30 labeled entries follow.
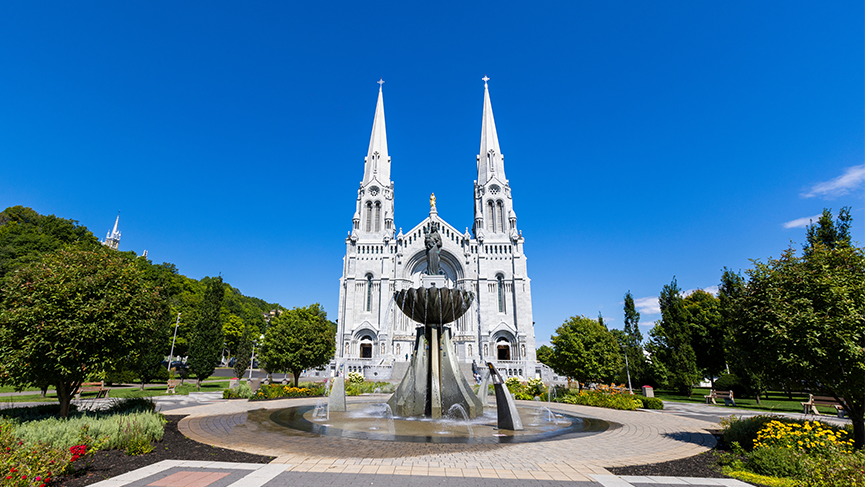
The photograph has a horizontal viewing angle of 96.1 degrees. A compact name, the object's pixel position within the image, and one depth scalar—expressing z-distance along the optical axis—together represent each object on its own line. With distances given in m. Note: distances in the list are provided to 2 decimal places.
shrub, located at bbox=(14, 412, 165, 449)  7.08
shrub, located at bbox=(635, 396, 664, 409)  17.98
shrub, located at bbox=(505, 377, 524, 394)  24.78
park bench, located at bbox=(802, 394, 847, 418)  16.08
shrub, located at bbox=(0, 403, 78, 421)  9.55
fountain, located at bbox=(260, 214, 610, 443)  10.88
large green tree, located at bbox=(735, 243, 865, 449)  7.53
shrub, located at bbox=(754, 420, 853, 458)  6.87
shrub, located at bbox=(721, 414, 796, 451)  8.63
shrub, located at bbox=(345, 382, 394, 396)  23.81
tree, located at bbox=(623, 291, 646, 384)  36.70
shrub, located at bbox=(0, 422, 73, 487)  4.97
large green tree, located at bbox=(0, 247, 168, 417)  8.90
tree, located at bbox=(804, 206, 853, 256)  17.50
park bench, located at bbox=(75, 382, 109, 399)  22.84
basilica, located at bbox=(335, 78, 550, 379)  52.56
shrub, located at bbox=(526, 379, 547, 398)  23.22
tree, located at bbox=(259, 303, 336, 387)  25.69
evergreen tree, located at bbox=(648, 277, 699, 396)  29.97
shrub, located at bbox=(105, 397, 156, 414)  10.55
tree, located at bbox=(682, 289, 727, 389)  33.03
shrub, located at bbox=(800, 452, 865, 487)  5.17
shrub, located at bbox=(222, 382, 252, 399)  20.06
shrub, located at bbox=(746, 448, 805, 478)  6.42
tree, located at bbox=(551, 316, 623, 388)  26.53
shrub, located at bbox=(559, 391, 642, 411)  17.80
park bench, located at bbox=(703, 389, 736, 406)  22.86
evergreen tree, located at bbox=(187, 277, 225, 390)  29.22
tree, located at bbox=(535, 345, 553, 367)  76.07
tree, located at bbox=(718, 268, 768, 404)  9.00
